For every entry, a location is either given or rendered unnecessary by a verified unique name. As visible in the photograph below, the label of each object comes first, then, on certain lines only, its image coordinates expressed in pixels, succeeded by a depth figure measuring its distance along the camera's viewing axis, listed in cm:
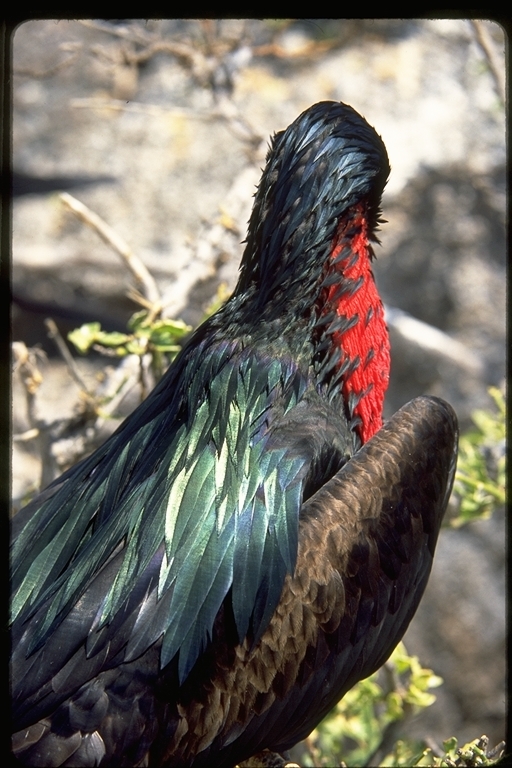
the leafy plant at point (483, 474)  374
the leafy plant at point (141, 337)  363
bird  341
